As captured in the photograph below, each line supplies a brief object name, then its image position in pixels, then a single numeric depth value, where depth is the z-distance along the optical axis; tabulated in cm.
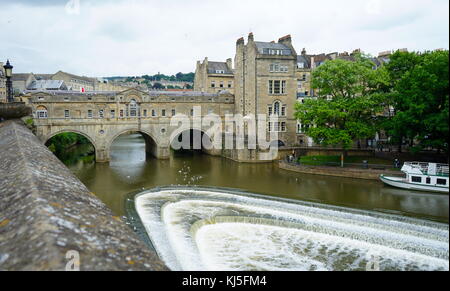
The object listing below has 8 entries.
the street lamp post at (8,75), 1619
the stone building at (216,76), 5903
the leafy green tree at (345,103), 3094
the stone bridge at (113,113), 3769
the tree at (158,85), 17644
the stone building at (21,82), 6475
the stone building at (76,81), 7862
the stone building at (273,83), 4094
